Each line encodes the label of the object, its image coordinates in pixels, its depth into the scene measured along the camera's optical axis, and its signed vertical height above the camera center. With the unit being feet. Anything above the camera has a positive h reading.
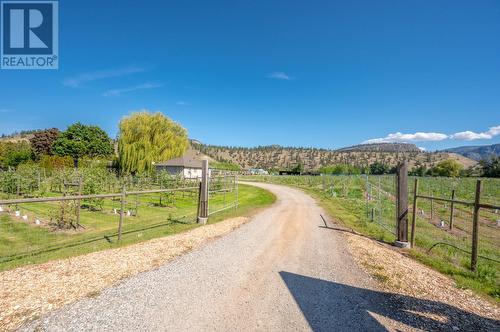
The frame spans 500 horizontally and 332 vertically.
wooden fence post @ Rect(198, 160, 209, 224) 32.53 -4.97
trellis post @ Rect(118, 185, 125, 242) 23.66 -5.32
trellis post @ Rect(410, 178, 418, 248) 23.59 -5.39
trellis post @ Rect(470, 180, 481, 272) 17.54 -4.38
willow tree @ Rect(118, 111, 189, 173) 100.32 +7.35
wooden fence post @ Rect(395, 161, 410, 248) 24.22 -3.78
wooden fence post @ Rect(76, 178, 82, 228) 32.49 -7.29
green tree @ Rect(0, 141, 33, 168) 147.68 -0.87
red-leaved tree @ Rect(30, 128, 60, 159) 183.62 +8.98
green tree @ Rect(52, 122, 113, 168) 174.91 +8.95
